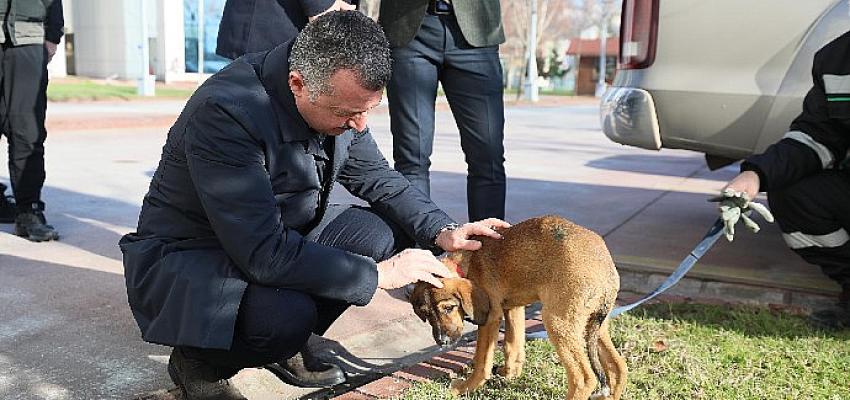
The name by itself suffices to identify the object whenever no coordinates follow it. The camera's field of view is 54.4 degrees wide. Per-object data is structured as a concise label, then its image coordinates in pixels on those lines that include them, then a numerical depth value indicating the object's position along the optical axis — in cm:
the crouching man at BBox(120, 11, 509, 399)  228
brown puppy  242
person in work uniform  344
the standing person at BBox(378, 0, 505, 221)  388
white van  401
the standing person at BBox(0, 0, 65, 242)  484
